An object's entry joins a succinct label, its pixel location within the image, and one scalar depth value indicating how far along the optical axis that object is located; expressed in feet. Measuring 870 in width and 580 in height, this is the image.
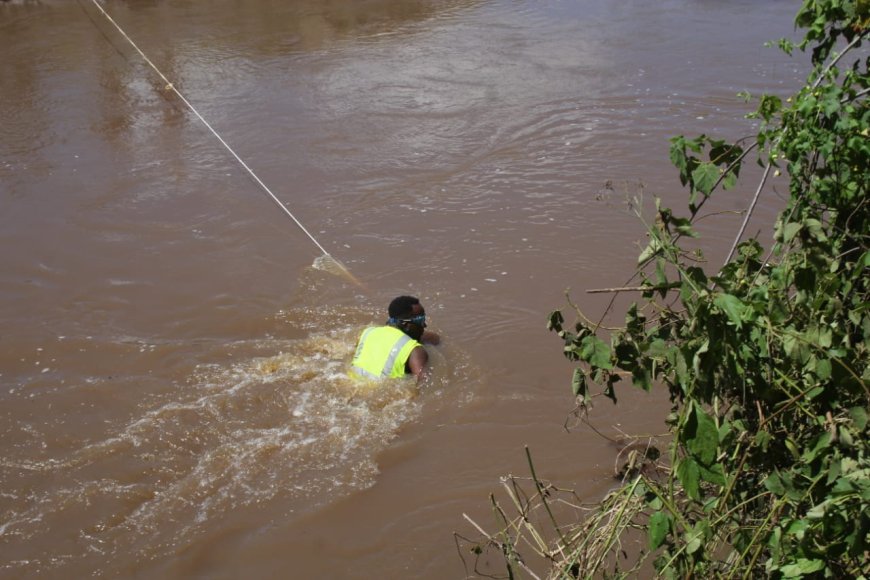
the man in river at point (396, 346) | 18.42
